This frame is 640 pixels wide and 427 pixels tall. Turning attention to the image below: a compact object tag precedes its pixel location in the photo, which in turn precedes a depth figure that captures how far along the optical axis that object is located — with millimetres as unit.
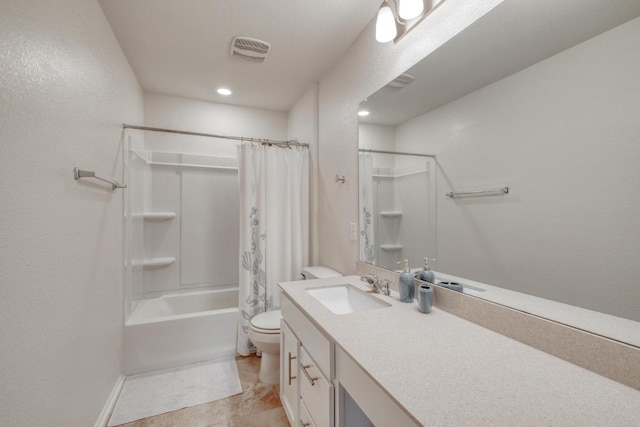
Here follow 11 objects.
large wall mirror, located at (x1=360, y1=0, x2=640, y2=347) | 729
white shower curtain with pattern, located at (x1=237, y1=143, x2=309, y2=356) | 2404
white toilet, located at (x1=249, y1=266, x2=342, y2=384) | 1919
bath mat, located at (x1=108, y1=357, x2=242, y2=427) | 1743
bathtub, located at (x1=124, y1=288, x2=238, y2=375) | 2094
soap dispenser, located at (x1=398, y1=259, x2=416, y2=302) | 1300
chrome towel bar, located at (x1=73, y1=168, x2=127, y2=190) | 1288
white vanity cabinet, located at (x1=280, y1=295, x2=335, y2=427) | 1025
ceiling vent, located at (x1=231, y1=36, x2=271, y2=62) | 1953
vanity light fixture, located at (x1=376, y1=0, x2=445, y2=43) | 1261
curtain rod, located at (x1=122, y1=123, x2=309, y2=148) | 2184
